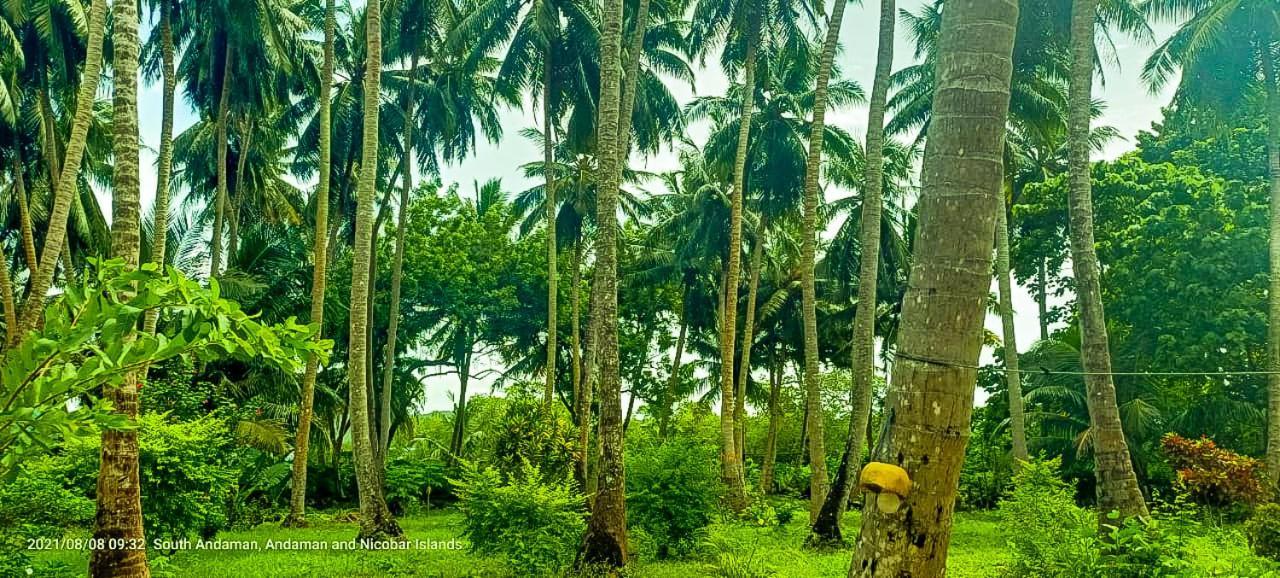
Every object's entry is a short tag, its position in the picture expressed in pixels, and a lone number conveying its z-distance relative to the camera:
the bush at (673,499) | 11.54
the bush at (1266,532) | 9.38
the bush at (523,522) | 9.76
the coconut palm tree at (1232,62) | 15.92
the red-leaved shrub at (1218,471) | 15.53
